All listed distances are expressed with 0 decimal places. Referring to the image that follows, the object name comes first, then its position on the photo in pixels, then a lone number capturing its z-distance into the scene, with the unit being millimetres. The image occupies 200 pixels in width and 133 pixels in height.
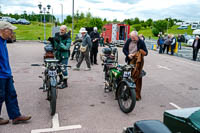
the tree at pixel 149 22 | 82188
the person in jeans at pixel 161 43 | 17347
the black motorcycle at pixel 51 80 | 4086
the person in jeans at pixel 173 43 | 16422
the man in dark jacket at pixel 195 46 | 13931
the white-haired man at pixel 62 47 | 5836
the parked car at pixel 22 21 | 56688
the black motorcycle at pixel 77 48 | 11367
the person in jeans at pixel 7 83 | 3371
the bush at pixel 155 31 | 57562
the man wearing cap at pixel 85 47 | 8766
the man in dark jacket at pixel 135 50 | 5172
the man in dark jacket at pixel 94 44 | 10601
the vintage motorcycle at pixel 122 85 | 4330
